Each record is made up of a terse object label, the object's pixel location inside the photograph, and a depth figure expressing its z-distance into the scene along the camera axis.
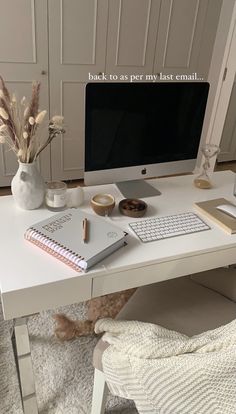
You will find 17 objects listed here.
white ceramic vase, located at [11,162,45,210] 1.17
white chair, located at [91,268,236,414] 1.10
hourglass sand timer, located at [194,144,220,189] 1.51
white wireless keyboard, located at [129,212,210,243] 1.13
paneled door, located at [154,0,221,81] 2.66
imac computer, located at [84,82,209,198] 1.22
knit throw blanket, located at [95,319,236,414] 0.67
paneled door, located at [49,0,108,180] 2.37
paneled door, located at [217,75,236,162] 3.15
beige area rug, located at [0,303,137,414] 1.29
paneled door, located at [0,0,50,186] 2.24
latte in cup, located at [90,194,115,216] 1.20
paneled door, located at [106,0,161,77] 2.49
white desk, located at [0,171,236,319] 0.90
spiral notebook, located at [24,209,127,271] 0.96
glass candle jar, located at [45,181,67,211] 1.21
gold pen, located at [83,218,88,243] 1.02
